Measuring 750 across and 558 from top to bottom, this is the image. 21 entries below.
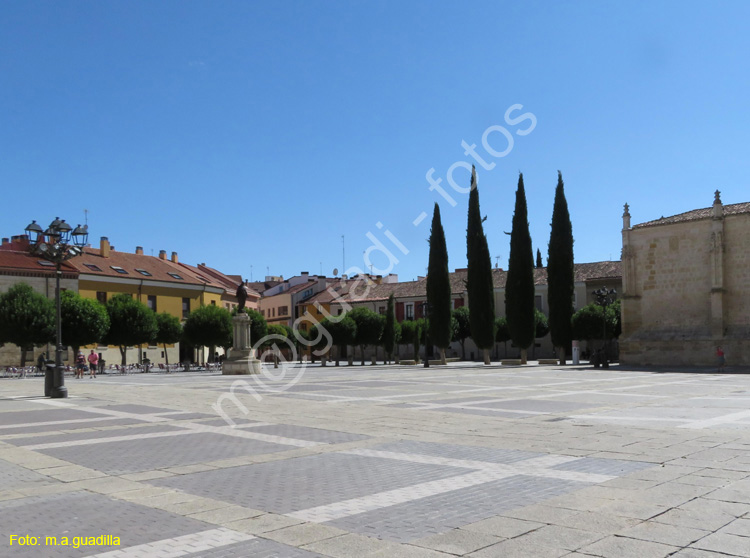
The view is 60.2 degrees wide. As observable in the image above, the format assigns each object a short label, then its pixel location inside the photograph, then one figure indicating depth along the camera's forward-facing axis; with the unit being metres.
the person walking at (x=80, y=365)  31.23
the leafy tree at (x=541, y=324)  53.94
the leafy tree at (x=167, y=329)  47.53
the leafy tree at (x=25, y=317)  37.25
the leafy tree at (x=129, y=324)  42.94
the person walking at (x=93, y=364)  32.34
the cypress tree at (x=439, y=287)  42.78
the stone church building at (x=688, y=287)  32.28
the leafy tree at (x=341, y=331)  48.38
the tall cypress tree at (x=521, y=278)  40.94
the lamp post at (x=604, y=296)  36.16
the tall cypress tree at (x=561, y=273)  40.44
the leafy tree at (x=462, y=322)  56.91
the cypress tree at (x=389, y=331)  50.97
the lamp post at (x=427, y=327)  39.94
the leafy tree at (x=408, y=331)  57.19
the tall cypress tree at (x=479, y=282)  41.88
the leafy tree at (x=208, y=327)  45.22
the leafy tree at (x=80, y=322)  38.06
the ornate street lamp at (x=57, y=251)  16.83
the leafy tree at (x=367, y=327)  50.25
